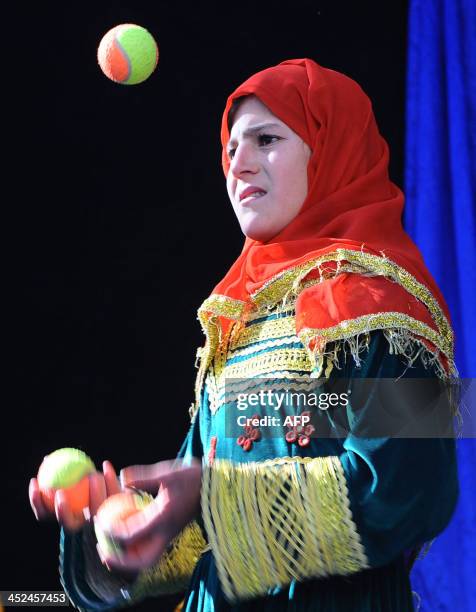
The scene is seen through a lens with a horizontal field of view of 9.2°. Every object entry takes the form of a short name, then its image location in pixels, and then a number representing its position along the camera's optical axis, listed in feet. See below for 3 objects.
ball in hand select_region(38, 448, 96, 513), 8.60
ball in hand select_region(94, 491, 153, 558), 8.24
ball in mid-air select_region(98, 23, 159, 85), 9.52
